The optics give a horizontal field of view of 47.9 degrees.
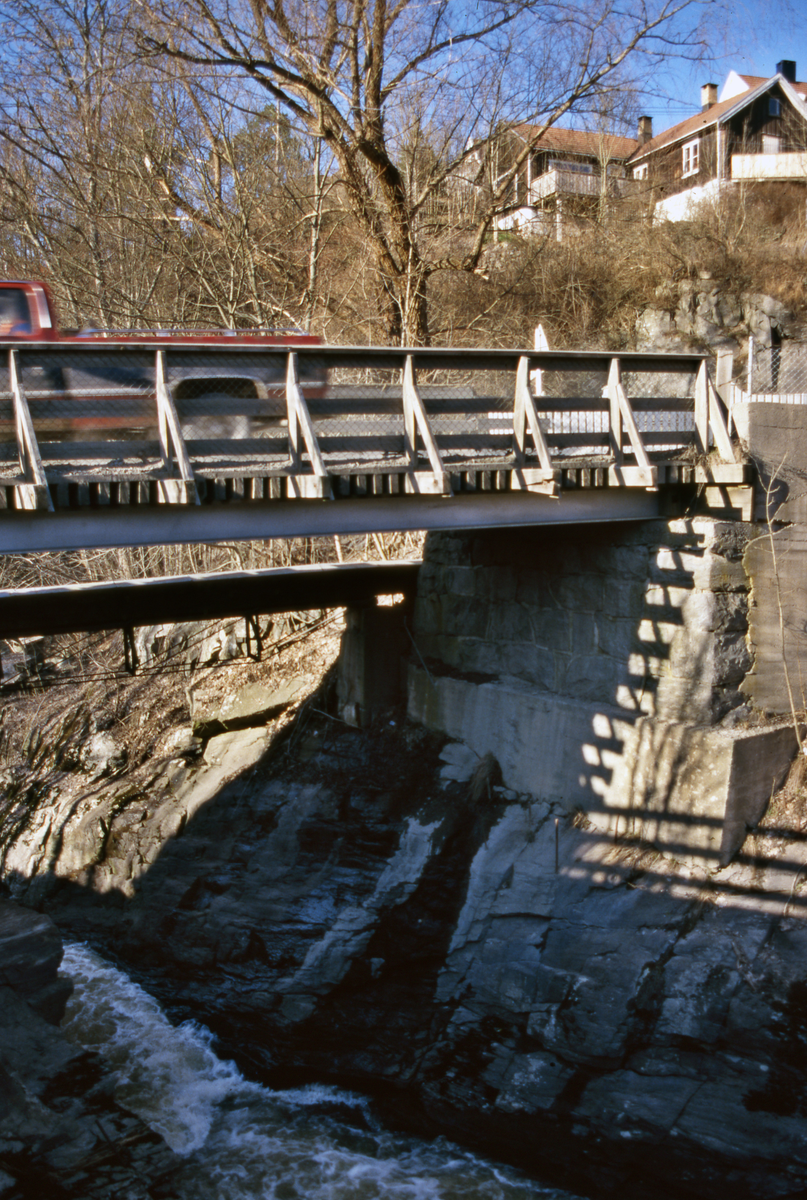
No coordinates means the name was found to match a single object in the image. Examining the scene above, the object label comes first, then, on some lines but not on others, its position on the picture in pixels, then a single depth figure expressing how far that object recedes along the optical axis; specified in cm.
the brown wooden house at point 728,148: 2570
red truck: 665
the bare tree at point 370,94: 1315
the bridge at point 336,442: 666
